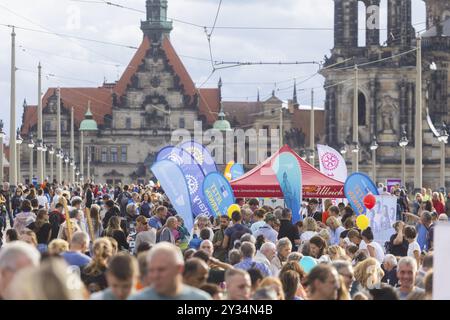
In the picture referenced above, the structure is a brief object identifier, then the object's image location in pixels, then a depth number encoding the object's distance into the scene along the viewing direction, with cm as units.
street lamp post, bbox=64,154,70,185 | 8856
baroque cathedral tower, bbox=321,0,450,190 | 7944
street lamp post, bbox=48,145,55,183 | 7747
